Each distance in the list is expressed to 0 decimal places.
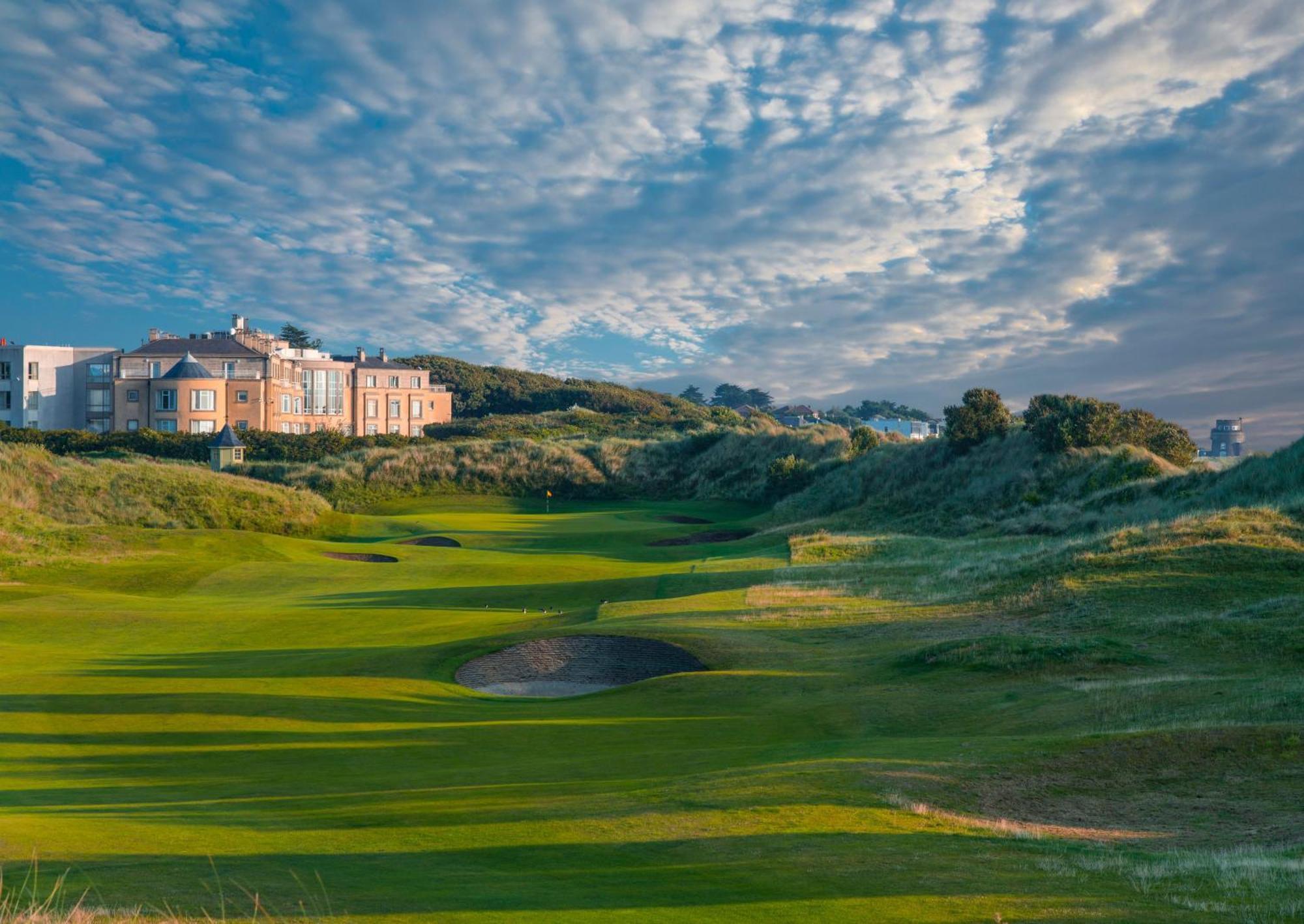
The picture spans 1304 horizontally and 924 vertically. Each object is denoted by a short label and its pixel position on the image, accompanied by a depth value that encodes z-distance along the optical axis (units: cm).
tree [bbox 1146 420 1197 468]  5262
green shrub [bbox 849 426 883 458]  6456
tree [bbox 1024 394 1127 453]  5119
